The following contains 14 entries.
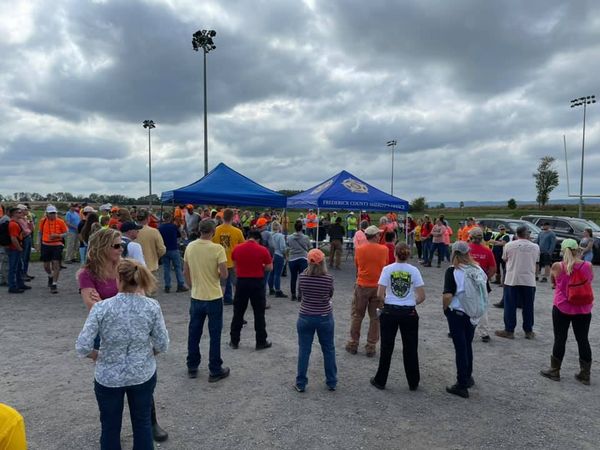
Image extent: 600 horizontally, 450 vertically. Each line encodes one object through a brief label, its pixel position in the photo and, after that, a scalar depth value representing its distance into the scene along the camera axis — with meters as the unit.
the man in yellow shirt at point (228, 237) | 7.06
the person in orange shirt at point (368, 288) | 5.42
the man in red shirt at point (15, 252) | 8.27
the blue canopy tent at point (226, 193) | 11.35
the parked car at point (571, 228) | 15.09
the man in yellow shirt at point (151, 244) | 7.04
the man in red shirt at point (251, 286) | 5.50
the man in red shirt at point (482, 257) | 6.23
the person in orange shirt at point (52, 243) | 8.64
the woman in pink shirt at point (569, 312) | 4.59
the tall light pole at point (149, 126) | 44.56
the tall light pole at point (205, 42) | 23.33
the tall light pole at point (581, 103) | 30.03
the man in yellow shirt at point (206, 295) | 4.57
